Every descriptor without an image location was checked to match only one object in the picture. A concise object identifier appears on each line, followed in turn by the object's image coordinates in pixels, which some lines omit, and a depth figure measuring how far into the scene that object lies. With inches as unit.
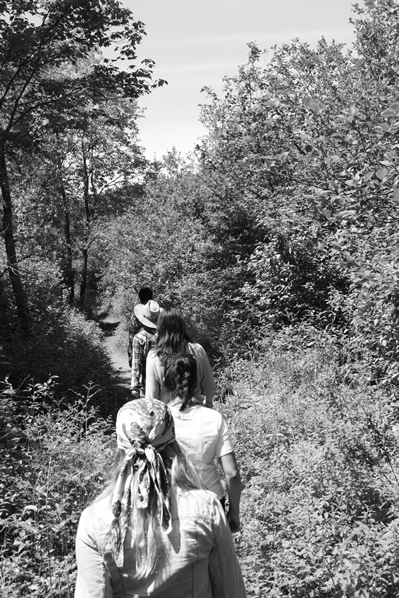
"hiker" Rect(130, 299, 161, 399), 251.0
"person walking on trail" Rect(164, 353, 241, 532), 127.6
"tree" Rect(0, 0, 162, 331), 455.5
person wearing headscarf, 72.9
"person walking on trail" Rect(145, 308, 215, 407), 166.7
